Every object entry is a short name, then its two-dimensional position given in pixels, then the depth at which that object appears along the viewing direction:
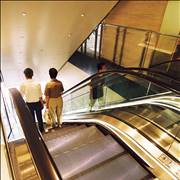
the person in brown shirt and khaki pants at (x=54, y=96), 3.42
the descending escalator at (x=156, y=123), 2.03
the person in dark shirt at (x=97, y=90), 4.28
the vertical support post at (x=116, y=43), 6.29
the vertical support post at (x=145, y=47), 5.03
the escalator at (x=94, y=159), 1.77
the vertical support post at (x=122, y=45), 6.04
